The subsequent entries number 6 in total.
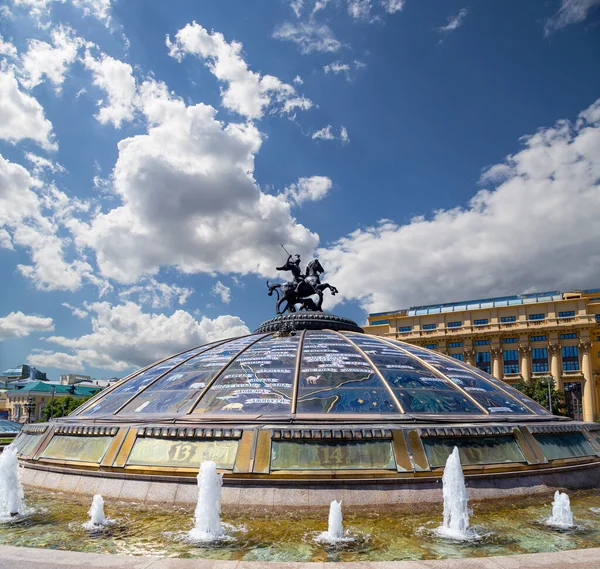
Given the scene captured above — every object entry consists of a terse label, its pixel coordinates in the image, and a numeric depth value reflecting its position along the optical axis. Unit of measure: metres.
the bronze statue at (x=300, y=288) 17.27
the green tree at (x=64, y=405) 60.91
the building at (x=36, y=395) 77.81
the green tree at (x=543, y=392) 42.47
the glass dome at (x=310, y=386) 9.77
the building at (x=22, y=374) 128.38
